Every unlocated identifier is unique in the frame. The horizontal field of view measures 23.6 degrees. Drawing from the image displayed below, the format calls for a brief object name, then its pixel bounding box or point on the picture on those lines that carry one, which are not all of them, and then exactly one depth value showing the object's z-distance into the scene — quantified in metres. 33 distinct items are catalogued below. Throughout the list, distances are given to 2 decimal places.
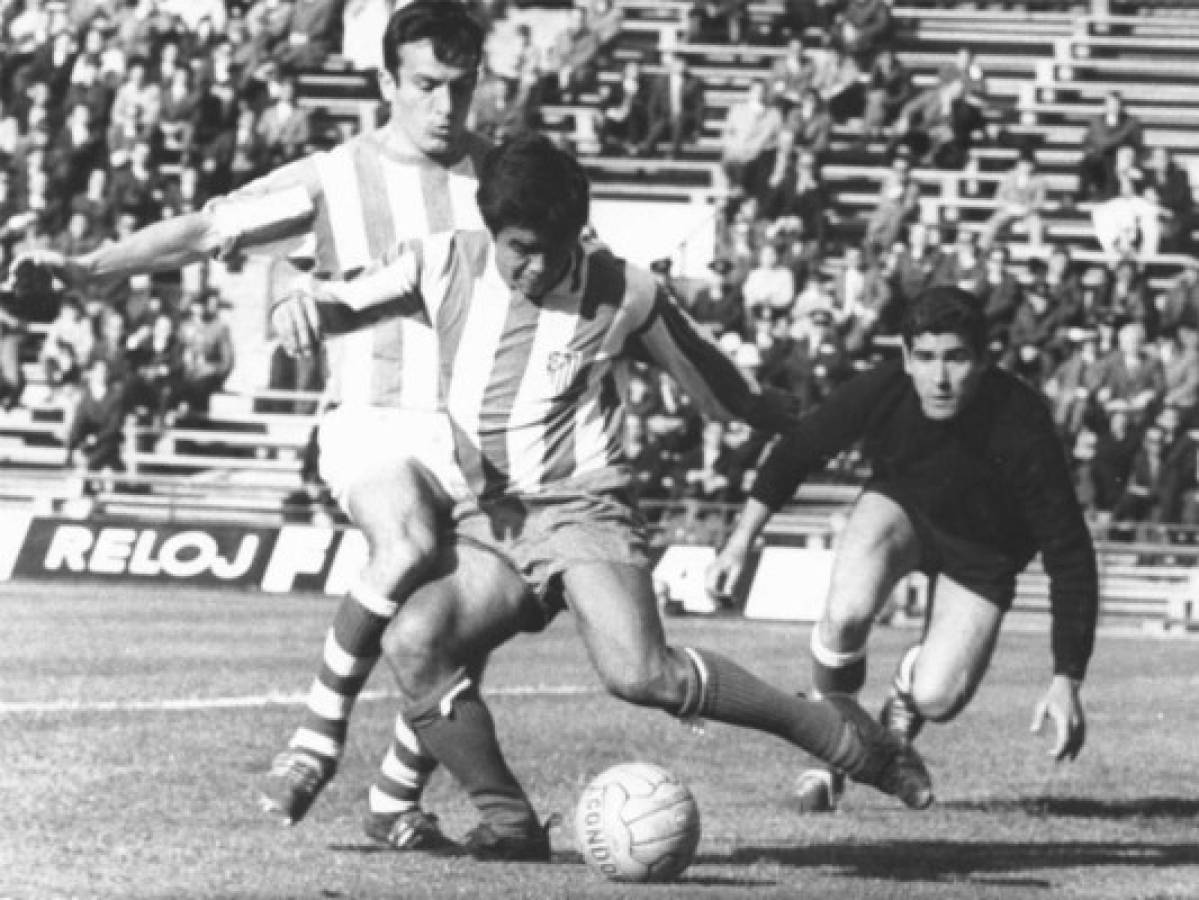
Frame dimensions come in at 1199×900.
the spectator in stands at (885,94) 31.23
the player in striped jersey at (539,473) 8.88
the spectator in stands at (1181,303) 27.67
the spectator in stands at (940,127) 30.95
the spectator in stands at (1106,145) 30.09
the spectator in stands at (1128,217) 29.44
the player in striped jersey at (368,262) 8.98
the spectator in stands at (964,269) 27.28
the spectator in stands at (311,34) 33.97
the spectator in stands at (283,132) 31.83
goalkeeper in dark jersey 9.80
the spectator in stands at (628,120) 32.28
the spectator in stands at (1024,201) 29.95
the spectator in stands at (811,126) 30.81
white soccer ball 8.59
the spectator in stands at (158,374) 29.27
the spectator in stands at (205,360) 29.52
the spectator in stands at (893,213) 29.16
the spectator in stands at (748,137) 30.94
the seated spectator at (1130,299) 27.66
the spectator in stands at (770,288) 28.25
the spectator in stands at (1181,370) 26.42
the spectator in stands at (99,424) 28.97
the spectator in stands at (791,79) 31.41
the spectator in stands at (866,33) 31.89
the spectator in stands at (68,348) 30.48
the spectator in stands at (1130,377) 26.36
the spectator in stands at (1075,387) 26.28
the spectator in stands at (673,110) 32.28
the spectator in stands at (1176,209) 29.38
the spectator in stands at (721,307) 27.52
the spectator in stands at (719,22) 33.69
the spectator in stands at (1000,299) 27.17
